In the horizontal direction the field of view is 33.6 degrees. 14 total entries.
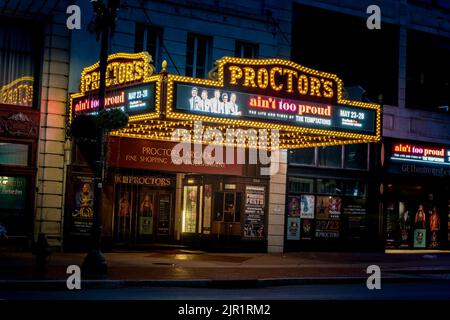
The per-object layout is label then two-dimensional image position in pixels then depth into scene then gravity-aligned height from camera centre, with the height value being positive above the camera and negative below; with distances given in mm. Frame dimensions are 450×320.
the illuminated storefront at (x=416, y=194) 30938 +1138
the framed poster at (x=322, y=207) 28906 +384
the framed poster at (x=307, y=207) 28562 +366
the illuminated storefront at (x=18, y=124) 23250 +2533
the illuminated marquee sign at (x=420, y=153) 30828 +2838
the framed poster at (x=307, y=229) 28569 -485
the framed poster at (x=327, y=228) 28938 -433
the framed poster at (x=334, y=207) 29219 +412
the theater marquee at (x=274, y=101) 20422 +3317
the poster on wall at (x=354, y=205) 29641 +507
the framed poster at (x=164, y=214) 27703 -121
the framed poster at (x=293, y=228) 28250 -466
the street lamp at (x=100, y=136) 17500 +1716
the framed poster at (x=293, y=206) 28266 +370
